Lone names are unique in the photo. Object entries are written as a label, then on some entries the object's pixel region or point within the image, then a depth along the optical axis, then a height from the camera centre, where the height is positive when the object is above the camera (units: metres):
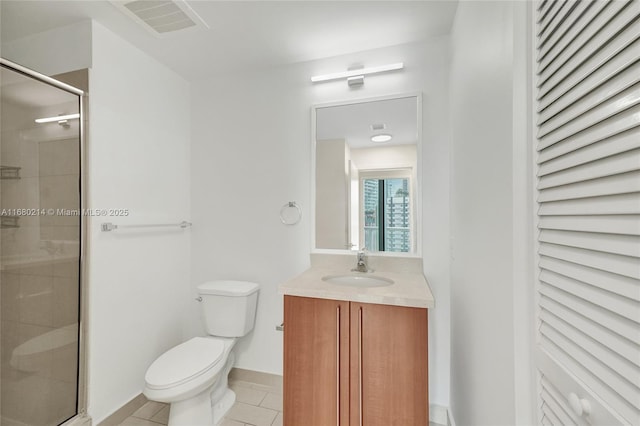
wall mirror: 1.79 +0.28
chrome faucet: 1.77 -0.32
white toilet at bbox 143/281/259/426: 1.39 -0.83
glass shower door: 1.33 -0.17
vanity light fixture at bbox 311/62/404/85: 1.77 +0.96
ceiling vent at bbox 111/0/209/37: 1.41 +1.10
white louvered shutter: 0.40 +0.00
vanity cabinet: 1.26 -0.72
